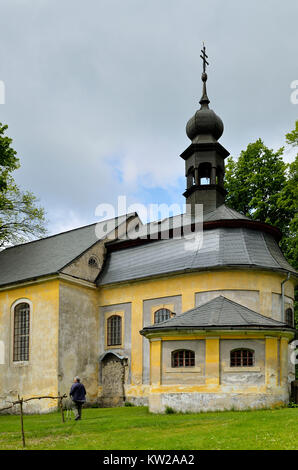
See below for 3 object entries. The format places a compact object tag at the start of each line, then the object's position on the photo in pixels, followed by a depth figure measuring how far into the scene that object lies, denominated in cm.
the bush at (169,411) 1705
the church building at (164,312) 1722
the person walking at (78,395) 1616
